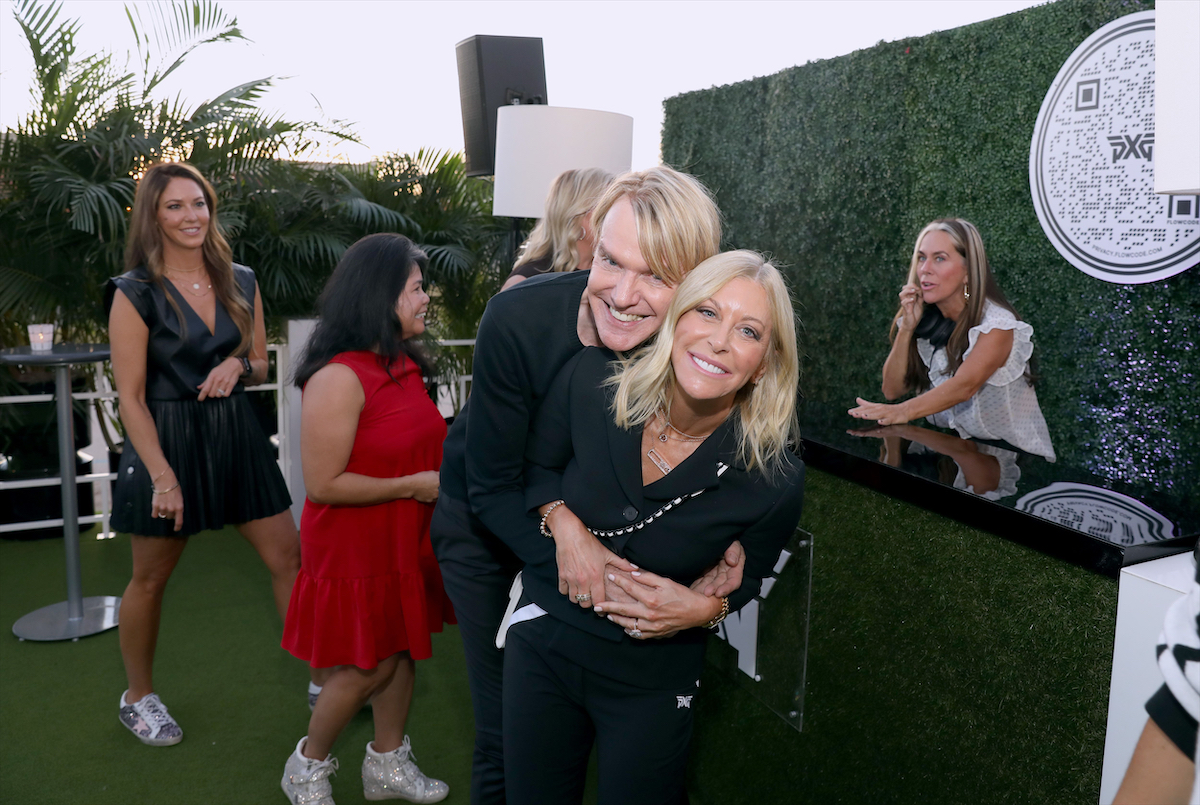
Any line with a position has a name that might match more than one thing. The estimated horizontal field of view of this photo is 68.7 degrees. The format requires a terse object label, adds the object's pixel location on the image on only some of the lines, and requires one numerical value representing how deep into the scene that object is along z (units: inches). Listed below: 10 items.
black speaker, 207.5
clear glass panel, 86.6
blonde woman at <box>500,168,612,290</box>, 98.1
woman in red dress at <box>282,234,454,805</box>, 87.2
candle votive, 142.6
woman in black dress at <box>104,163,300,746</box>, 105.2
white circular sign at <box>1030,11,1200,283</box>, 134.3
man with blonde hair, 58.9
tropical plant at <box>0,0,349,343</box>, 197.5
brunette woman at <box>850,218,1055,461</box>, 119.4
